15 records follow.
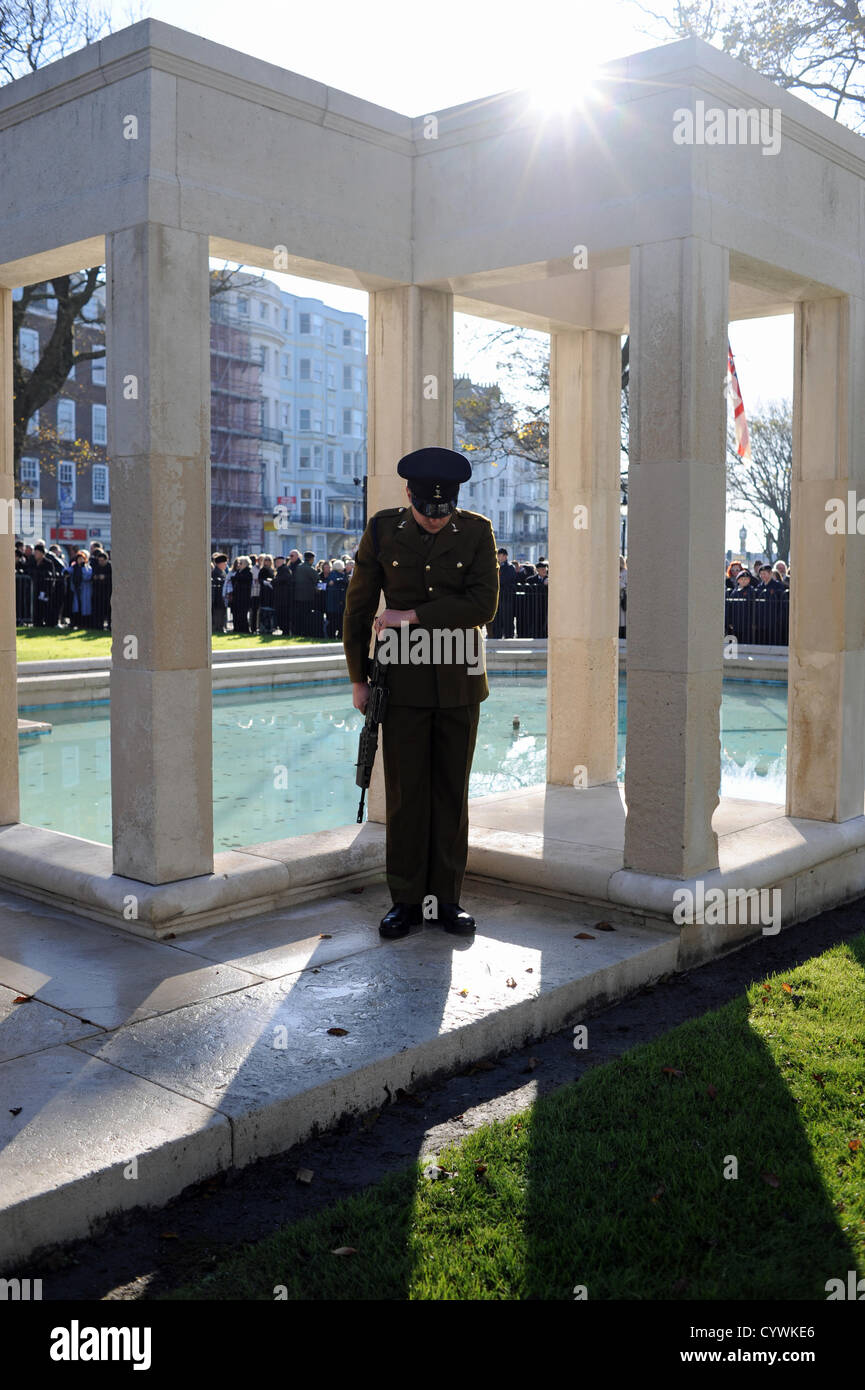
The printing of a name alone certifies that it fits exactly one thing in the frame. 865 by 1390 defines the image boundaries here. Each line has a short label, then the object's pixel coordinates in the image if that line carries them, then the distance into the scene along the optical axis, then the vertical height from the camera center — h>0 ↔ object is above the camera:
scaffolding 70.50 +10.02
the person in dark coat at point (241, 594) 25.36 +0.42
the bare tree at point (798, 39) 20.73 +9.41
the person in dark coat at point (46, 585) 25.27 +0.59
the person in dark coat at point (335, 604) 24.70 +0.21
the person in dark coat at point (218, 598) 25.91 +0.35
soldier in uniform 5.75 -0.31
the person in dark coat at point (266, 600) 25.58 +0.30
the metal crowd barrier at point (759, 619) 22.23 -0.06
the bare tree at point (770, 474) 49.31 +5.57
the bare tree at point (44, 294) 22.44 +6.07
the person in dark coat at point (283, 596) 25.08 +0.37
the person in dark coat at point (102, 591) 24.53 +0.46
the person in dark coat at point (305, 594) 24.66 +0.41
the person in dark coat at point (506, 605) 24.22 +0.20
